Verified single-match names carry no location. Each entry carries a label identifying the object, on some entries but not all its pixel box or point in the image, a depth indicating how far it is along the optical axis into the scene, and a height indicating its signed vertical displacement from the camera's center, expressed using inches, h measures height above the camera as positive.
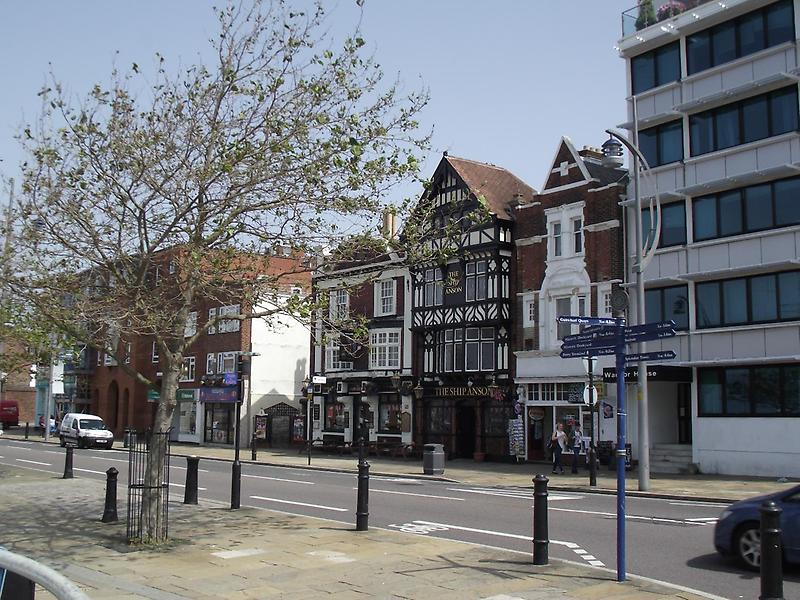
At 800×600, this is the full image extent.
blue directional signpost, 379.9 +26.1
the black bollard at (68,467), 958.4 -80.4
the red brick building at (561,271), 1285.7 +200.2
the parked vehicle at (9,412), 2972.4 -61.7
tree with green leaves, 488.7 +116.0
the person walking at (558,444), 1194.6 -61.8
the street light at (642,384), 889.5 +17.0
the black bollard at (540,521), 419.5 -59.9
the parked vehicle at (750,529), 406.9 -63.3
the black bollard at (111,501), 586.9 -72.5
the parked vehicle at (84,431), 1798.7 -76.4
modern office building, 1068.5 +240.4
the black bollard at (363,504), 537.1 -67.0
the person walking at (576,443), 1174.2 -62.6
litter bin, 1157.1 -83.5
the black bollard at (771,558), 281.6 -51.5
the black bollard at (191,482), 710.5 -71.2
